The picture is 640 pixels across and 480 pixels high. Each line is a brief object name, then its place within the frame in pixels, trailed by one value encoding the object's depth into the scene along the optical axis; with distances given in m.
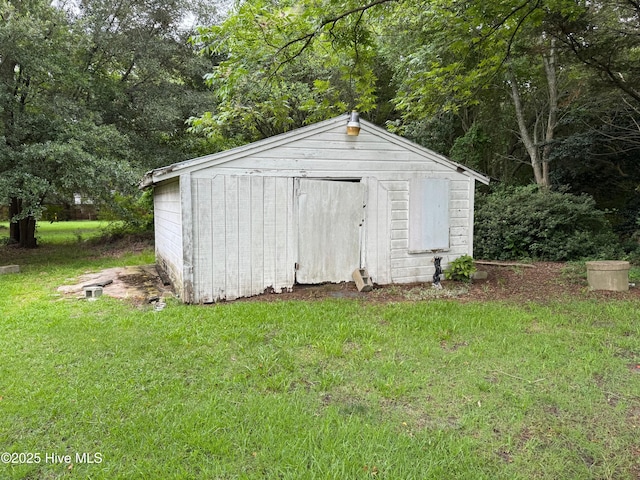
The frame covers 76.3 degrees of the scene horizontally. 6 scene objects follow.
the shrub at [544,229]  9.07
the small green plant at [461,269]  6.97
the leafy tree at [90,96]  8.17
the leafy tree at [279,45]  5.40
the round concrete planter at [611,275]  6.12
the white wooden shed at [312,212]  5.64
